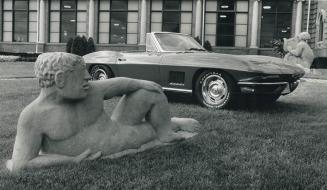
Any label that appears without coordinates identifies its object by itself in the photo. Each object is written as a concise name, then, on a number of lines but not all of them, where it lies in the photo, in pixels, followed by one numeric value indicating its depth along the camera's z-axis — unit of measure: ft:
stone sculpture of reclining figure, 12.98
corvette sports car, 23.97
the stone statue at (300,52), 47.73
